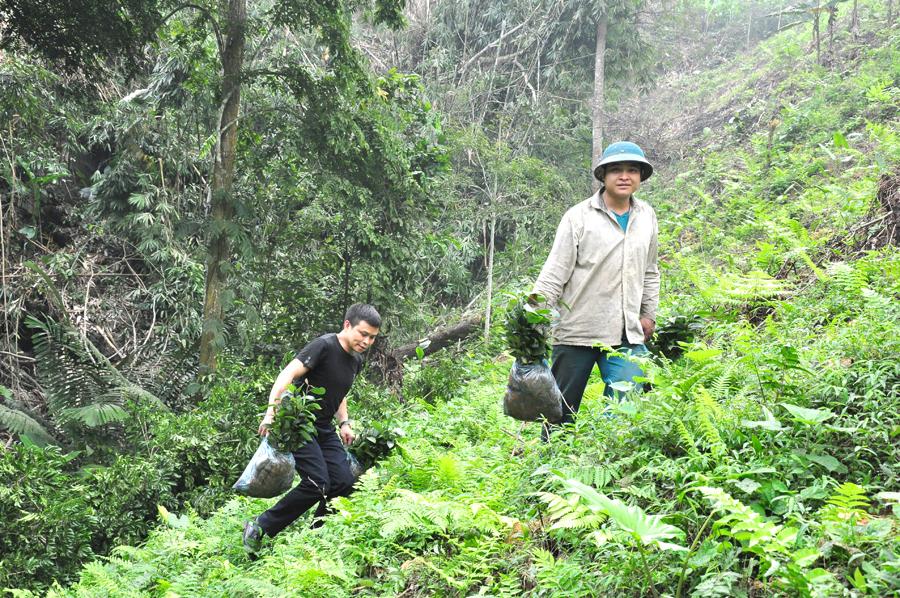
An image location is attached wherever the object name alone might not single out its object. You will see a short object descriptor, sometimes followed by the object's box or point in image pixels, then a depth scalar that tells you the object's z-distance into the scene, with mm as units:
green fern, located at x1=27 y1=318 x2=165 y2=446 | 9344
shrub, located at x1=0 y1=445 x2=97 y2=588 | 6879
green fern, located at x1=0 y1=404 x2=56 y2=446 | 9289
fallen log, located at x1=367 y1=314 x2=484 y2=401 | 12156
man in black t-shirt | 5184
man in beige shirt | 4816
